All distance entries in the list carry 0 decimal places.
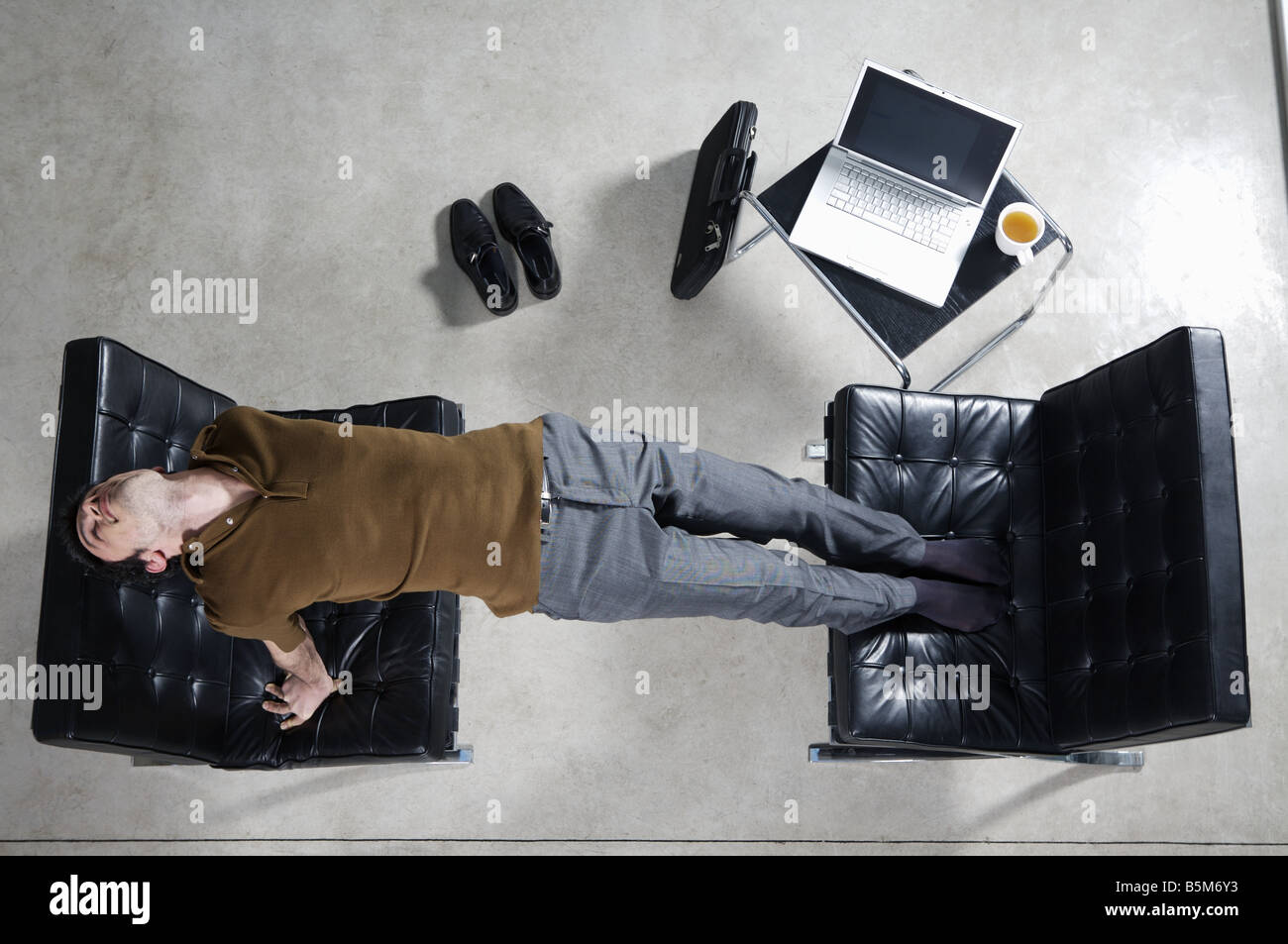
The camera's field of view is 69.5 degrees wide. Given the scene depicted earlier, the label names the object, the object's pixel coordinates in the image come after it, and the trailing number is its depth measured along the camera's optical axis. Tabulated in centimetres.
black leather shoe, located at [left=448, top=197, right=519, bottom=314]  278
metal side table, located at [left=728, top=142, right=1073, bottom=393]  226
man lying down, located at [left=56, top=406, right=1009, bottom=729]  167
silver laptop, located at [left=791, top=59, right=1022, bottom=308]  222
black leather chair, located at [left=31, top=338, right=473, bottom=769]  171
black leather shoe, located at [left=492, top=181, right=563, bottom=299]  279
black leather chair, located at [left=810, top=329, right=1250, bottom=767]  175
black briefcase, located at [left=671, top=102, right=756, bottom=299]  251
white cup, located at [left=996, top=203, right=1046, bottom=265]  227
